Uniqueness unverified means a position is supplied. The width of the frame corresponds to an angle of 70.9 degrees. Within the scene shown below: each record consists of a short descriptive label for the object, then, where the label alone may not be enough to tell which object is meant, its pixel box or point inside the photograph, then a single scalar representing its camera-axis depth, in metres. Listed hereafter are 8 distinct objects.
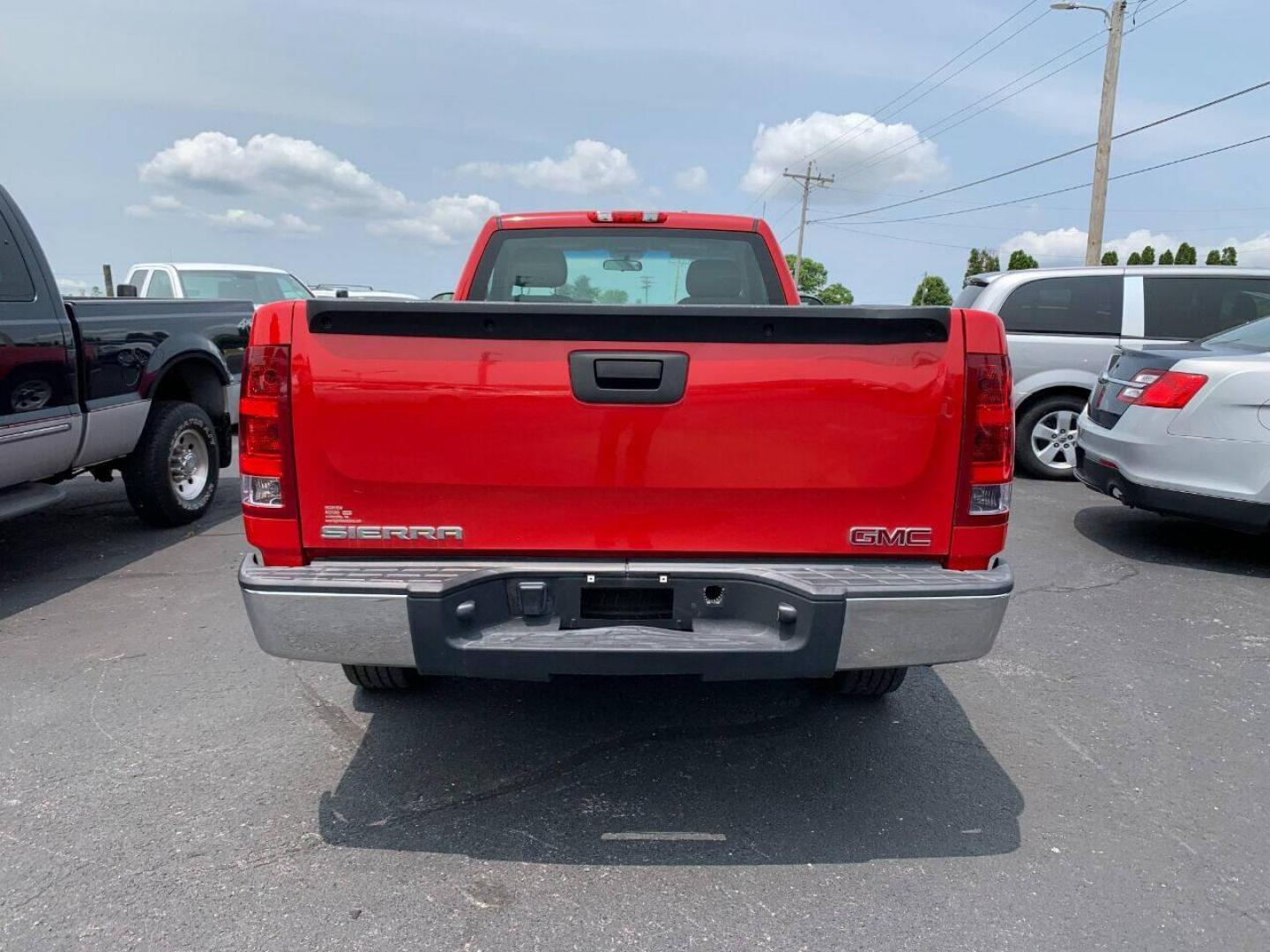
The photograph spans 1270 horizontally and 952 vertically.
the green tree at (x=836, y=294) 92.76
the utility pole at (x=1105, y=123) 16.88
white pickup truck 11.73
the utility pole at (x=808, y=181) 55.62
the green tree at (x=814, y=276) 100.25
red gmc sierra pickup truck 2.35
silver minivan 7.97
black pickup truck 4.69
